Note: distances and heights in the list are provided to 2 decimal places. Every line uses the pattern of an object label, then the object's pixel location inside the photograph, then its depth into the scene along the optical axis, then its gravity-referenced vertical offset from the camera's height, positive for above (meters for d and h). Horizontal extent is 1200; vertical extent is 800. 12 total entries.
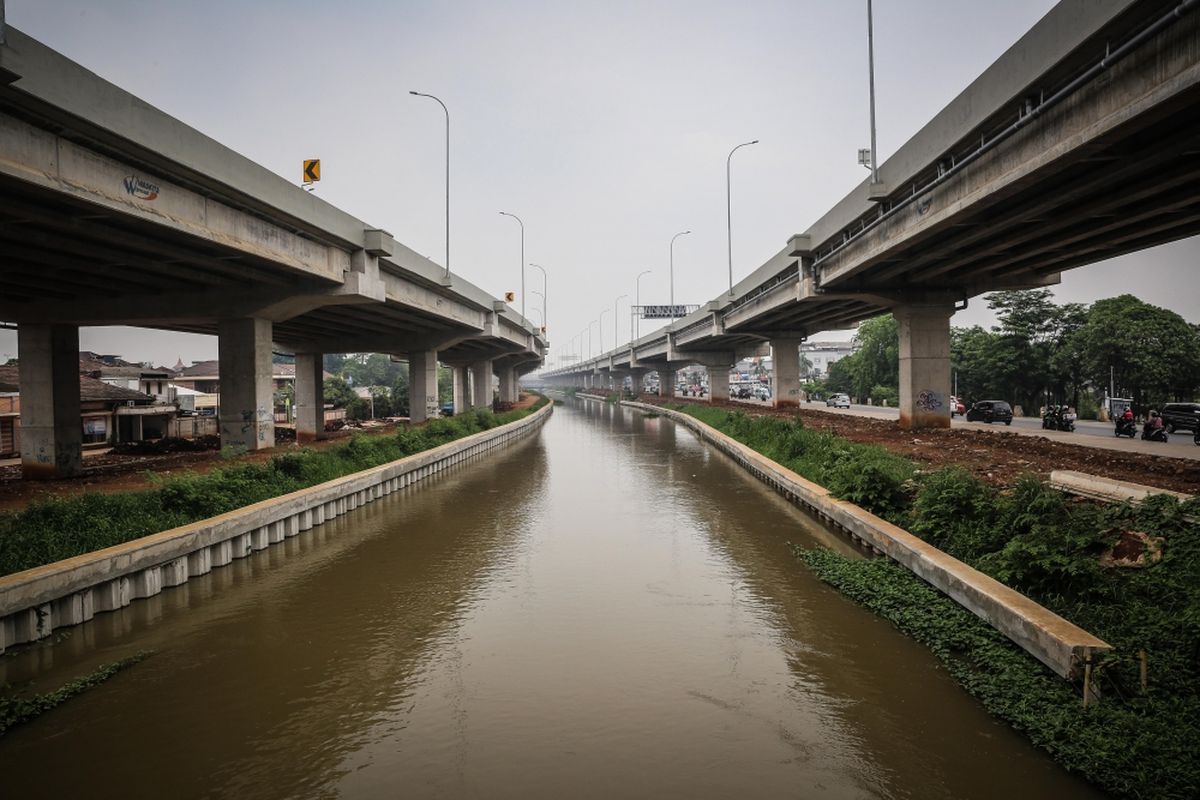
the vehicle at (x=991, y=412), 39.34 -1.46
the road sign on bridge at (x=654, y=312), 122.69 +13.10
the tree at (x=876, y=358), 81.44 +3.34
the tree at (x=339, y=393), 72.56 -0.15
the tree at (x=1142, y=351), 47.91 +2.25
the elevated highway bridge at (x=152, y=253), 12.04 +3.64
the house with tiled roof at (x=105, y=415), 38.22 -1.26
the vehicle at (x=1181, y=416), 31.65 -1.45
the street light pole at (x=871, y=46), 23.77 +11.30
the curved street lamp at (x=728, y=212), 48.64 +12.62
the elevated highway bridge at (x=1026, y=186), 11.18 +4.43
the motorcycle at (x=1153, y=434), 26.83 -1.88
